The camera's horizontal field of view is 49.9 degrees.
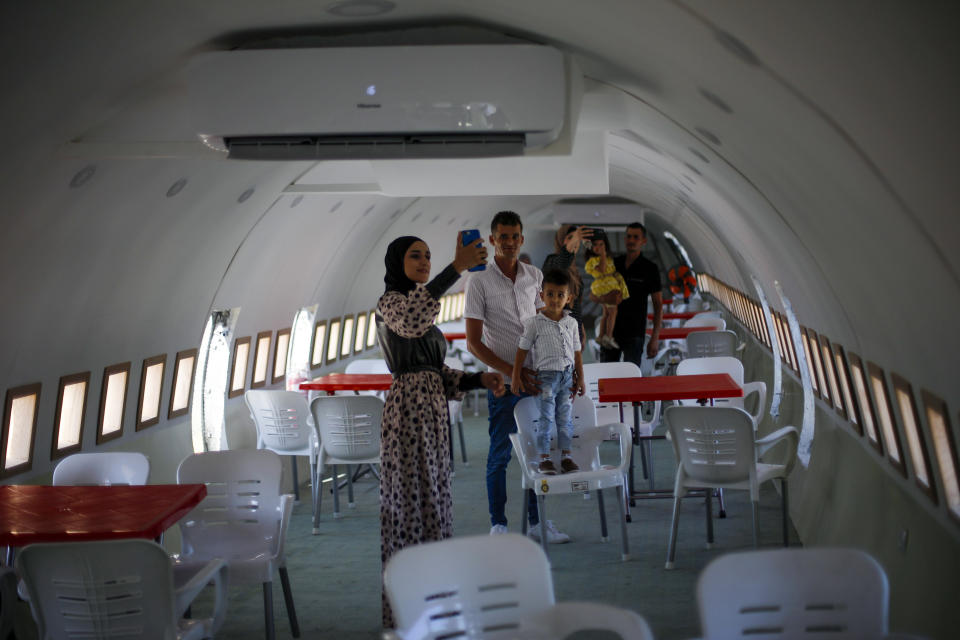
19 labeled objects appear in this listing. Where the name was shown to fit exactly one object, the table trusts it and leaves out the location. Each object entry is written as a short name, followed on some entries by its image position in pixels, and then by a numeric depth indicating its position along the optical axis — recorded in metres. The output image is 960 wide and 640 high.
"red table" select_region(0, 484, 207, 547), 4.55
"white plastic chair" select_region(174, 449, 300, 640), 5.66
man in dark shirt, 10.71
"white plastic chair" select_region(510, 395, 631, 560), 6.82
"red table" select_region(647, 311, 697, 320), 20.55
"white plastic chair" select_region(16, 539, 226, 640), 4.09
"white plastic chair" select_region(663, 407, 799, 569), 6.80
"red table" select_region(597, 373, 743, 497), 7.90
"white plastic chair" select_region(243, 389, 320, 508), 9.60
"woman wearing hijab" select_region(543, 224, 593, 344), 8.02
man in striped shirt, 7.10
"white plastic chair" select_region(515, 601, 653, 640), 3.08
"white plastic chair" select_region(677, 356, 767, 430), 9.48
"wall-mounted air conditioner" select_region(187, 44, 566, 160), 5.62
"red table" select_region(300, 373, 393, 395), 10.29
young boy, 7.01
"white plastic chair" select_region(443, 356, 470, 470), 11.86
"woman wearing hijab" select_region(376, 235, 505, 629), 5.49
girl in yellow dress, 9.93
